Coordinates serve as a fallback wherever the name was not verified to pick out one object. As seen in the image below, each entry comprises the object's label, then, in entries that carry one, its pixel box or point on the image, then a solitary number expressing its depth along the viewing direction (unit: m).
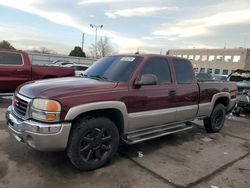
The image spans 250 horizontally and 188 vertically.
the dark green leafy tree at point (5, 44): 32.93
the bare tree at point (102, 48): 43.81
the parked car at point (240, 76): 9.34
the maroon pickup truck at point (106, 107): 2.67
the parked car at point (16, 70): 6.40
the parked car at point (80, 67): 14.17
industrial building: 44.68
